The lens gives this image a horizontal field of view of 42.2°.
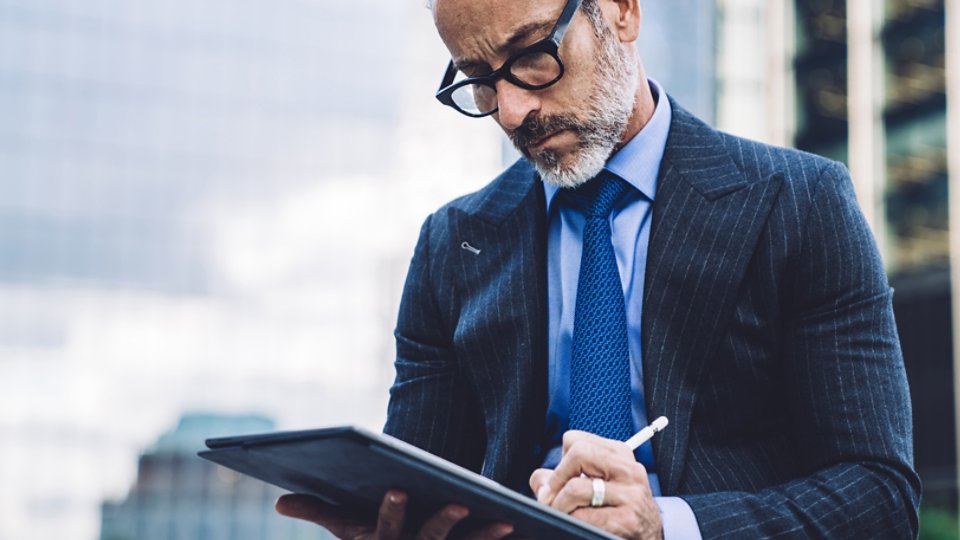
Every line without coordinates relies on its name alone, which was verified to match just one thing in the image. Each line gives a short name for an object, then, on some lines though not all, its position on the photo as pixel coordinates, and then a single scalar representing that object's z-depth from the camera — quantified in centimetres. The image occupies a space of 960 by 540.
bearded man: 201
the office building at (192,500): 3753
